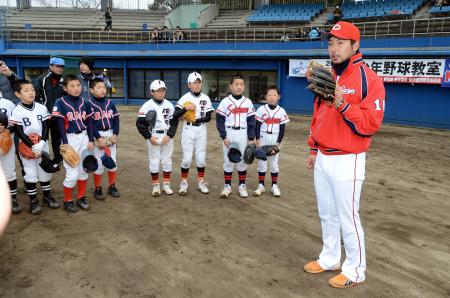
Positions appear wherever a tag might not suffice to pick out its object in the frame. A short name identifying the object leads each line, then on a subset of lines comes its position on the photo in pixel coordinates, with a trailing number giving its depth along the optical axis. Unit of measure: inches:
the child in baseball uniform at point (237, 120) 248.7
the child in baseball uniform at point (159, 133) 246.7
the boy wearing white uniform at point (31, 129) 206.4
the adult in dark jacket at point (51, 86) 267.6
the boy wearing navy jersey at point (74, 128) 215.3
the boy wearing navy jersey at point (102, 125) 236.7
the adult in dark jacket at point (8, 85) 263.0
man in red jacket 125.3
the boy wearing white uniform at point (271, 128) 253.3
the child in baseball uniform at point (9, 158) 208.4
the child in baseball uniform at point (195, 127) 252.8
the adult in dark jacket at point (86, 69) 290.4
